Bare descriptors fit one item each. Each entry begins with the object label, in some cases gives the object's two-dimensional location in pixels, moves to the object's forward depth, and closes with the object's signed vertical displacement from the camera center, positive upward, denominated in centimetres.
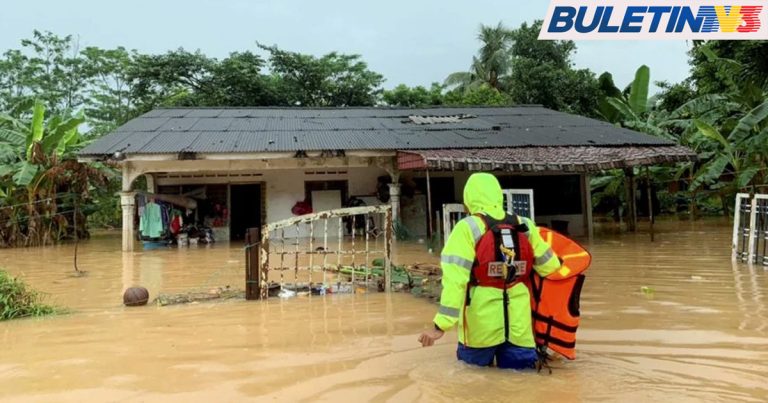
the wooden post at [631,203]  1420 +16
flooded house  1303 +141
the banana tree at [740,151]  1200 +136
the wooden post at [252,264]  634 -52
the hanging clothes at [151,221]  1433 +0
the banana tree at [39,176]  1502 +131
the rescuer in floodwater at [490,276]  322 -37
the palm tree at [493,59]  3011 +828
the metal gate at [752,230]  852 -39
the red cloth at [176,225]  1505 -12
